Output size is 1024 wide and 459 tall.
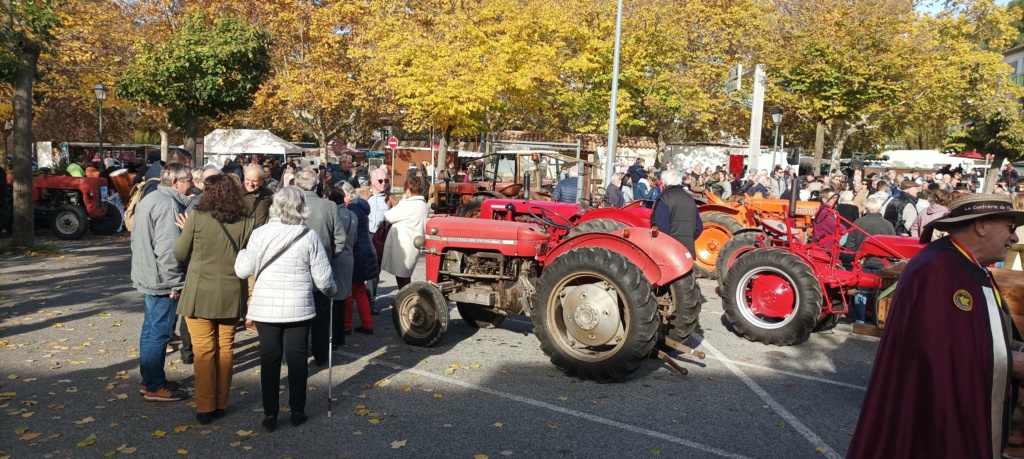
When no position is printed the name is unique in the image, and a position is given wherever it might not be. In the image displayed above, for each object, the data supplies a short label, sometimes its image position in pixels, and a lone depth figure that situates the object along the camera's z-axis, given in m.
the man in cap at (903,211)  12.74
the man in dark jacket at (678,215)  8.16
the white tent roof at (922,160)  40.72
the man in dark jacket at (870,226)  9.26
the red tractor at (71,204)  14.51
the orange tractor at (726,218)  11.72
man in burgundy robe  2.61
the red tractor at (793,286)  7.70
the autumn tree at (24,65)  10.22
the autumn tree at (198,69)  16.62
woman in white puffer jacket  4.75
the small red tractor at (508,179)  15.46
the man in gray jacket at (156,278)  5.38
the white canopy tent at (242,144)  33.25
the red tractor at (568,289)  6.04
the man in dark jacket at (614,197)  13.07
